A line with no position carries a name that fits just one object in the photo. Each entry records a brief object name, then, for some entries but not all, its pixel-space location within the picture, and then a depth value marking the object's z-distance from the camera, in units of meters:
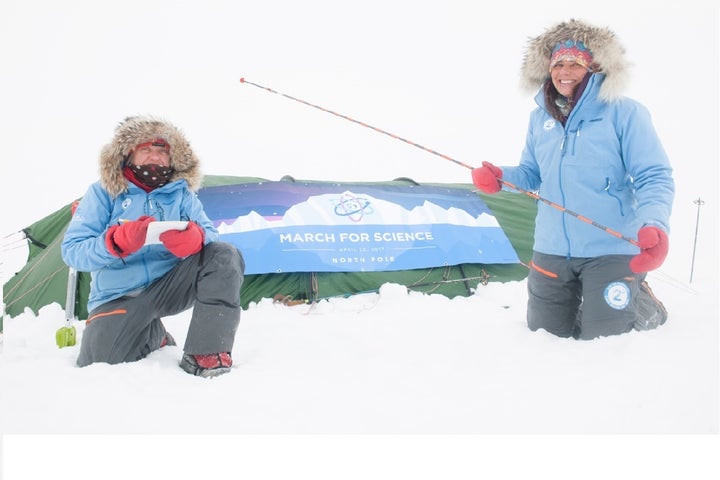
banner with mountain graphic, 3.99
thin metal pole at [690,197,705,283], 5.04
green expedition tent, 3.82
